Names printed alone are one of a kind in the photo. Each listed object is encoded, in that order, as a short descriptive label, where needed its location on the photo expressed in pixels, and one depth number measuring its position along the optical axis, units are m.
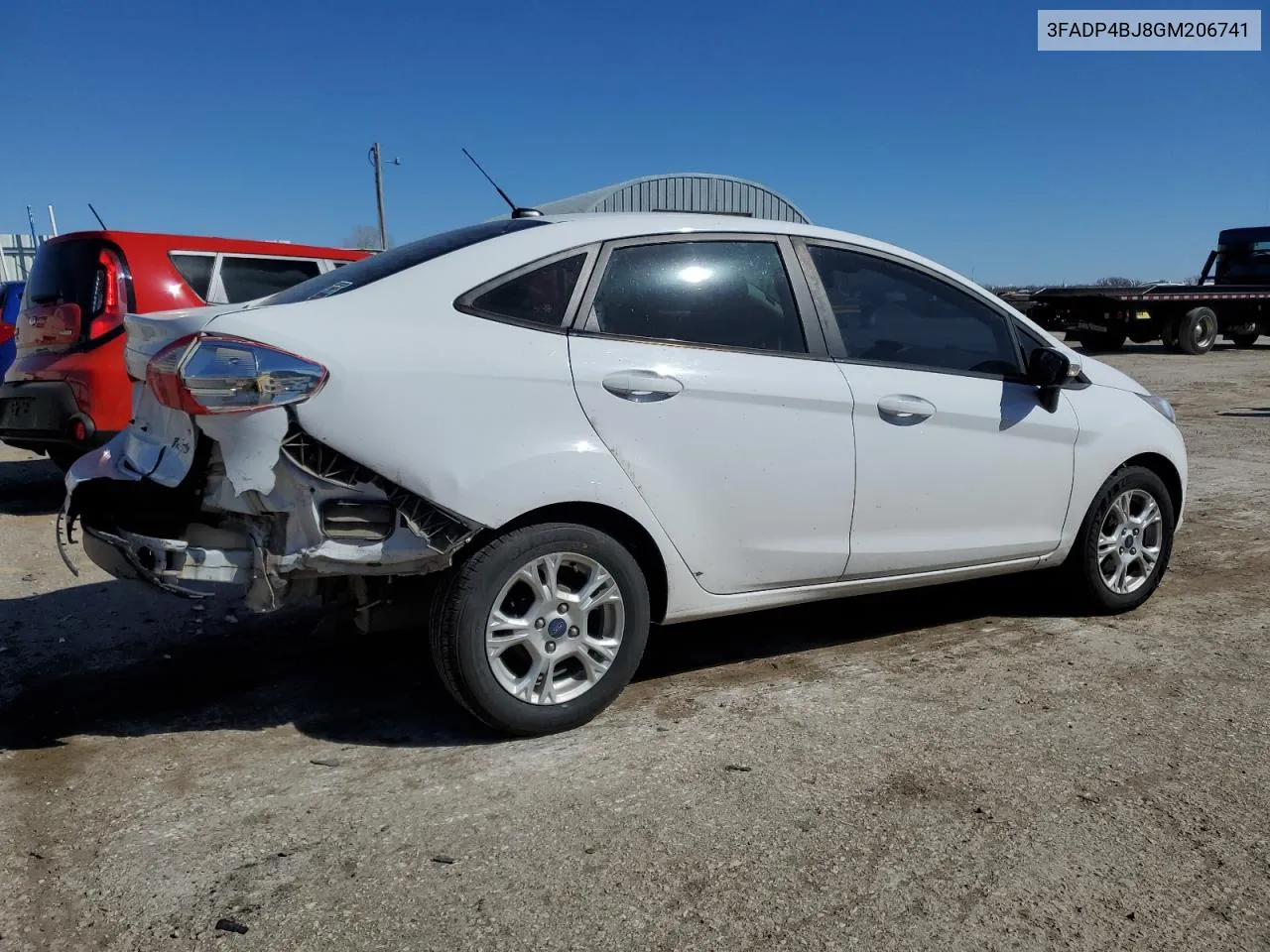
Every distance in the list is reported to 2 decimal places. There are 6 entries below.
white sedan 2.86
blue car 9.48
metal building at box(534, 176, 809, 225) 23.05
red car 5.95
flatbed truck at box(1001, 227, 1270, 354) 19.80
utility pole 34.16
